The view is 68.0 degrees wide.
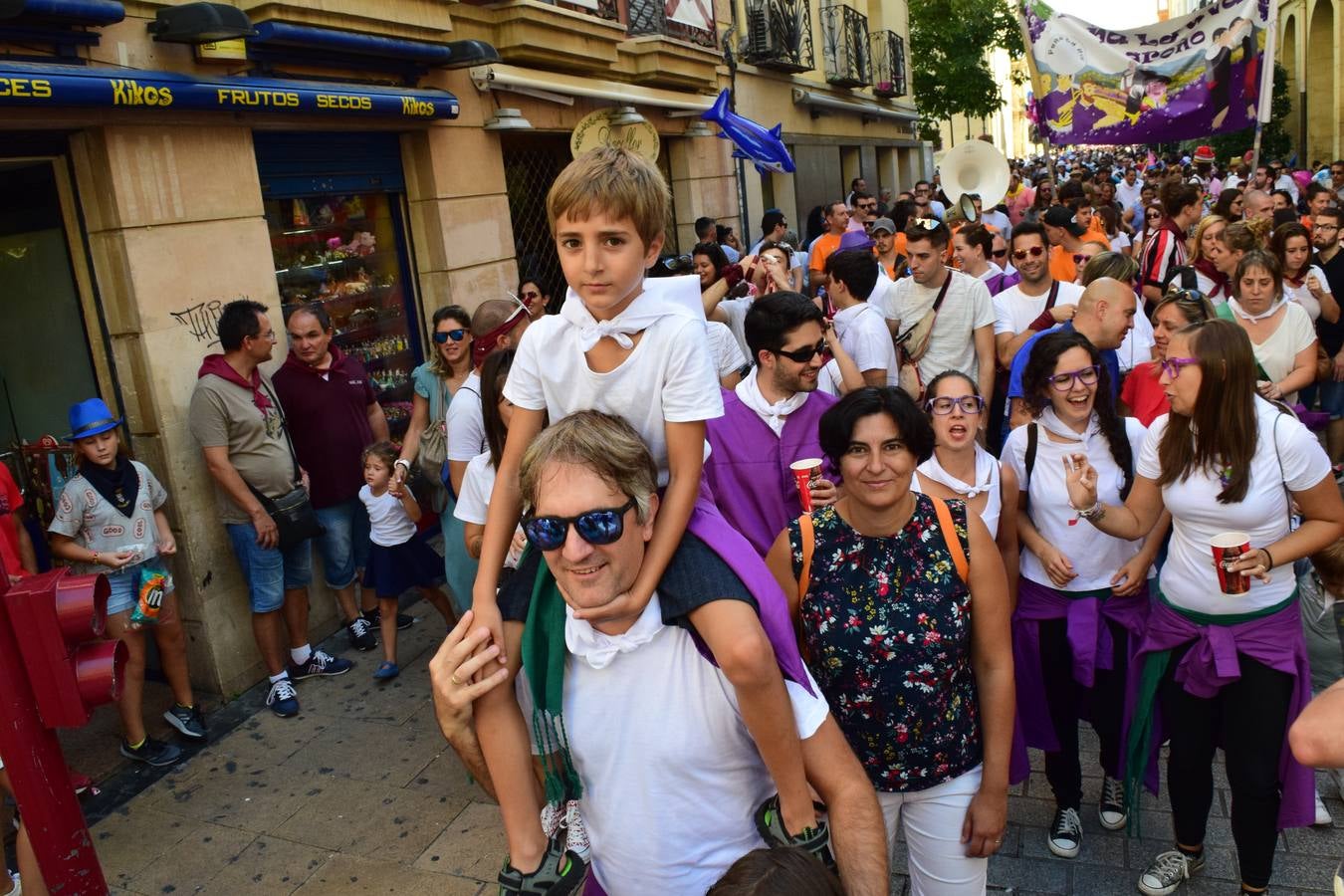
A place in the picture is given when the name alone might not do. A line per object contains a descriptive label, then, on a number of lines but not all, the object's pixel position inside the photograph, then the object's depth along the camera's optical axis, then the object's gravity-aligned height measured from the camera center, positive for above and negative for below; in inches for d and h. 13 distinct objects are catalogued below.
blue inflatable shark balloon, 403.9 +47.5
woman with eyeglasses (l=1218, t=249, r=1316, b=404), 210.7 -26.2
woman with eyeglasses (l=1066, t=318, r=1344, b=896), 122.6 -44.1
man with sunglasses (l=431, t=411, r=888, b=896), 75.6 -33.2
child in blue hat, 183.5 -39.9
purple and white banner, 414.6 +60.5
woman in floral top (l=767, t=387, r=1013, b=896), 101.4 -39.5
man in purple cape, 142.5 -23.9
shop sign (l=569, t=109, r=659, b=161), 318.4 +49.2
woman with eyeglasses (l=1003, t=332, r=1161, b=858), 138.3 -49.1
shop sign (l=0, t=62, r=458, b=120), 172.6 +46.3
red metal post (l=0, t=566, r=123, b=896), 91.4 -39.3
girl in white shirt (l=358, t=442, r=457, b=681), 221.5 -52.2
